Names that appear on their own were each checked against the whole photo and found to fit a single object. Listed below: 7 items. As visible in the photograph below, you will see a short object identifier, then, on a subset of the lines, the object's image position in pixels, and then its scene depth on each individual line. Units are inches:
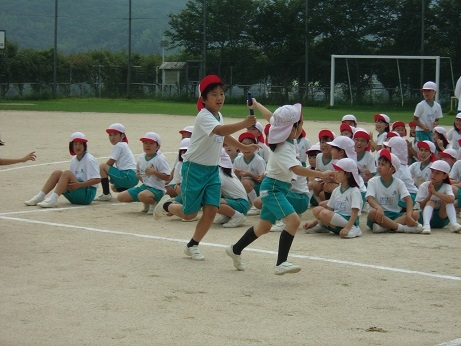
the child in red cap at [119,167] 514.0
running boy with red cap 343.3
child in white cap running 327.3
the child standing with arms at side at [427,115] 620.7
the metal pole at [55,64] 1812.3
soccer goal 1584.6
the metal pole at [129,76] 1878.7
